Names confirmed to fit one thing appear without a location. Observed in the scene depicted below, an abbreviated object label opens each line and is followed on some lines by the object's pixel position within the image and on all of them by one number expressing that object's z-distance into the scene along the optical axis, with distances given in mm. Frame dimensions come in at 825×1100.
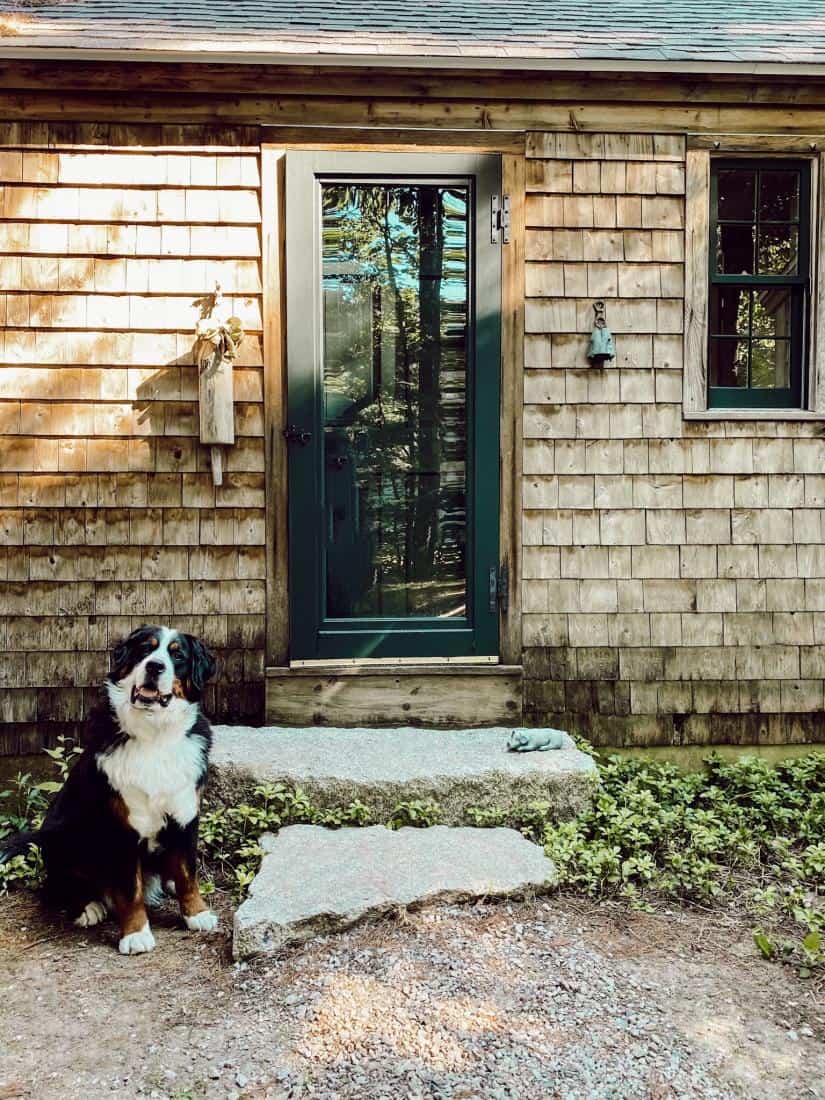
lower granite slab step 2771
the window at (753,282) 4297
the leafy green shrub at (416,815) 3469
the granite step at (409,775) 3496
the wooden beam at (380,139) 4109
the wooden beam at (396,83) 4023
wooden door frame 4129
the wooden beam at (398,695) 4199
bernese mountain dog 2795
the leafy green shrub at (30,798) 3831
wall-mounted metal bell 4214
